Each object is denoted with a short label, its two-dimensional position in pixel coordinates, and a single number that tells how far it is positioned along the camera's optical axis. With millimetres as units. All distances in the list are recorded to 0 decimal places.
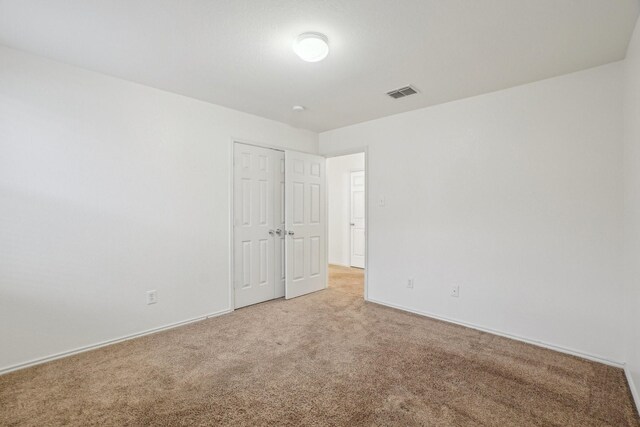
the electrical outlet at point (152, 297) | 2879
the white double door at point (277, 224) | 3641
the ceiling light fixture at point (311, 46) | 1982
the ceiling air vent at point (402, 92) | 2873
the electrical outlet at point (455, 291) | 3162
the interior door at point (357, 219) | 6125
